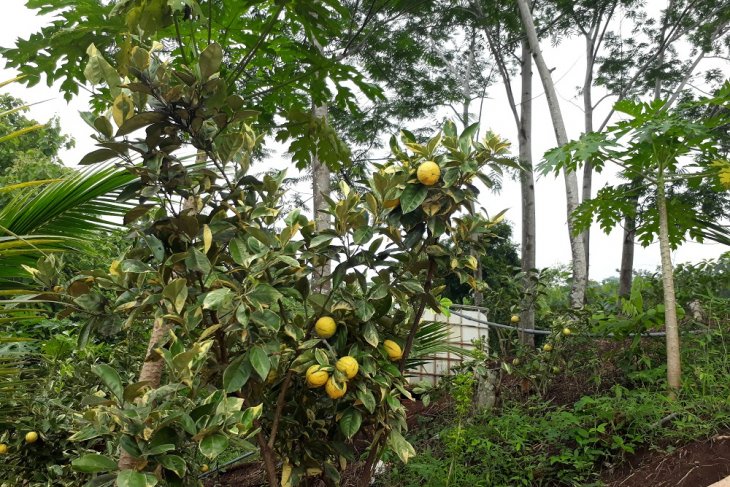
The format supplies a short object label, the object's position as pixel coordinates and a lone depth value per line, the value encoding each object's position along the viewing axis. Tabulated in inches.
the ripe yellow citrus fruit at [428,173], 72.3
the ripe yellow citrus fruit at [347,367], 68.5
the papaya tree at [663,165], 127.5
